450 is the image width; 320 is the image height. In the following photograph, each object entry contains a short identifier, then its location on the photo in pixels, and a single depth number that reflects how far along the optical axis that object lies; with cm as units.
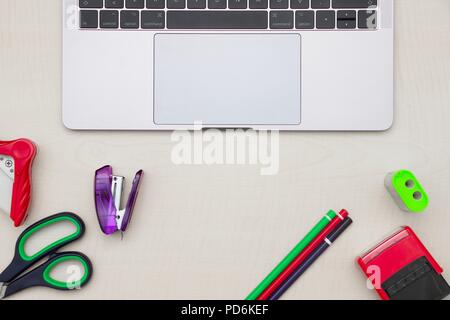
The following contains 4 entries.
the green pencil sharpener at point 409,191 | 53
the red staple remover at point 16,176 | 55
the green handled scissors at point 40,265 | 56
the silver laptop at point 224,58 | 55
